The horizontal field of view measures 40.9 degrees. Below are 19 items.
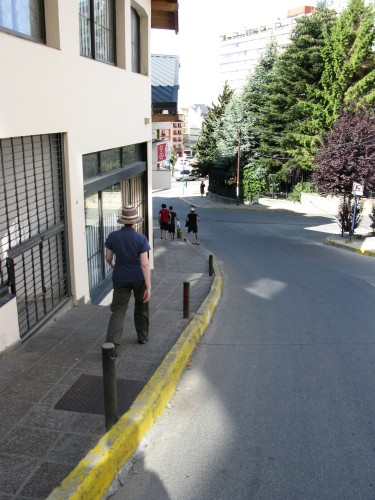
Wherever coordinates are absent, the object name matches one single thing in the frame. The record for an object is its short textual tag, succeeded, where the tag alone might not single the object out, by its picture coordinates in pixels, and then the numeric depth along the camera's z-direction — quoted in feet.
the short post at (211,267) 40.02
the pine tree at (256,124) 141.18
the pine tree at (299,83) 126.62
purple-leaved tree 86.58
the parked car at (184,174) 281.00
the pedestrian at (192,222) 68.28
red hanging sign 52.91
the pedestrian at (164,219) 70.69
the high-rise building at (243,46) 423.64
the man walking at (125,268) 18.95
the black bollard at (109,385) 13.35
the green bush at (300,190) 129.70
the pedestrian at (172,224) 71.82
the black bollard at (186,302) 25.42
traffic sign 68.08
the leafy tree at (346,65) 118.93
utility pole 141.06
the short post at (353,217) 70.83
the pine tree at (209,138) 175.11
